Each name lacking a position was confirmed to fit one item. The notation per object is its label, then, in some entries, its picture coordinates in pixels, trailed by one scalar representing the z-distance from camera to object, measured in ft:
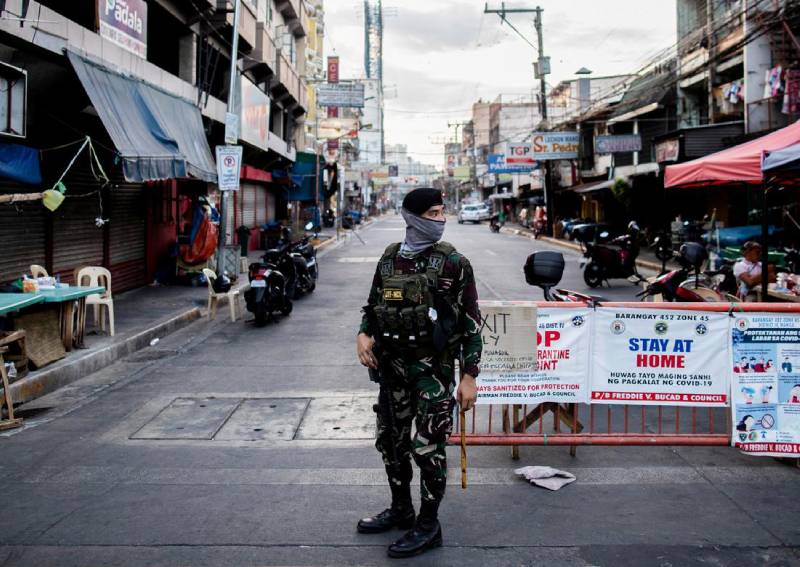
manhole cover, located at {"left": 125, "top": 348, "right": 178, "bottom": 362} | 32.32
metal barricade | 17.65
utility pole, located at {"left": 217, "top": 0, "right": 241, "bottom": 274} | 53.06
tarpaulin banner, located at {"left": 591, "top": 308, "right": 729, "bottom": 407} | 17.92
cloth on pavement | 16.67
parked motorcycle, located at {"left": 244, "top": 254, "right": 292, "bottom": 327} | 39.83
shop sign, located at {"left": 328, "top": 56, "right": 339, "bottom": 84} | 214.48
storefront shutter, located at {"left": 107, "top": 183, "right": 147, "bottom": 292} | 48.96
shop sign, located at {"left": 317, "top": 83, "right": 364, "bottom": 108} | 150.41
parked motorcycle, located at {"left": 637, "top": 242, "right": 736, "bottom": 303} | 29.40
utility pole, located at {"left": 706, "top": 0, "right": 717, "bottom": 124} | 81.10
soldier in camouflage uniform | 13.28
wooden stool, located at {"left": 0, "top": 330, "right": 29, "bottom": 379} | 25.07
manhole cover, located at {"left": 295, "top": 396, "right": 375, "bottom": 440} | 21.07
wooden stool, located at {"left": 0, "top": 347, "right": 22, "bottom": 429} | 21.43
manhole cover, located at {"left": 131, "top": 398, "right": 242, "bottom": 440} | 21.04
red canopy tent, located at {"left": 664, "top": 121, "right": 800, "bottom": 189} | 32.01
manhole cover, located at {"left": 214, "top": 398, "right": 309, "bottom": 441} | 20.93
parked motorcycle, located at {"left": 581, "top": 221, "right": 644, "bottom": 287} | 57.62
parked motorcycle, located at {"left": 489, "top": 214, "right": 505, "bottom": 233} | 150.00
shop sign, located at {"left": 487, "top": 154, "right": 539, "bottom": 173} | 135.85
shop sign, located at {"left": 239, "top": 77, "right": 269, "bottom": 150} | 71.46
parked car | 209.56
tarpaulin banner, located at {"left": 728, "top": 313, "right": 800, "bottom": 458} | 17.53
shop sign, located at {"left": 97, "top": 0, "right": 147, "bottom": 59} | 40.36
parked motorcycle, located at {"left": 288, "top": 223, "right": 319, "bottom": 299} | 50.11
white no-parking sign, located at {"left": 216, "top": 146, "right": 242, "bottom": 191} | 51.29
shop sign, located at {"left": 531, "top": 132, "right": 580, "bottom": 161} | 116.67
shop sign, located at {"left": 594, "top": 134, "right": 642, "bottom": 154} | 96.68
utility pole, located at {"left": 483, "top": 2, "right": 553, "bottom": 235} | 116.06
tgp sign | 133.18
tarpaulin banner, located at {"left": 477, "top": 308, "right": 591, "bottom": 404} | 17.93
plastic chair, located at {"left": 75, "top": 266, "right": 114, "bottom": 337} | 34.45
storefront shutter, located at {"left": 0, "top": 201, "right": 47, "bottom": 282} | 35.29
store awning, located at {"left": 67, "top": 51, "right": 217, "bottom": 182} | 35.17
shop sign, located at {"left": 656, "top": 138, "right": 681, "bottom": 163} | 74.73
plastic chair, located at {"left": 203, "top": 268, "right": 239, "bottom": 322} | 41.88
